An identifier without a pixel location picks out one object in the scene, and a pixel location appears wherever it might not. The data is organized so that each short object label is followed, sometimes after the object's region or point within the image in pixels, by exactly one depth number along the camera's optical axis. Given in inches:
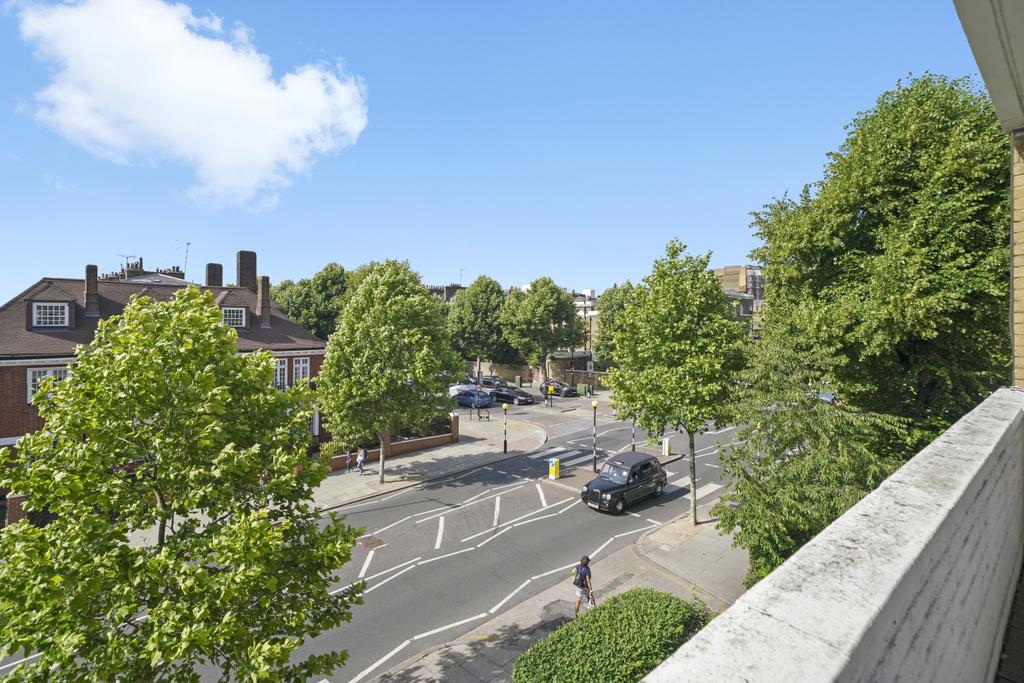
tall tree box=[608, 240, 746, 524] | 662.5
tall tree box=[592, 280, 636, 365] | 2033.7
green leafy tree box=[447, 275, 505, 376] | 2111.2
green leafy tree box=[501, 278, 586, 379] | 1978.3
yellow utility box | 947.2
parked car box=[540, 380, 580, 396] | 1952.5
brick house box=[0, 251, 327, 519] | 880.3
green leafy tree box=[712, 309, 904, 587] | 458.0
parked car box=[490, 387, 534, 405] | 1798.7
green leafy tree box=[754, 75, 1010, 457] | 525.7
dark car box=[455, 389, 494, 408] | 1642.5
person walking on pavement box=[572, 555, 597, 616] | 505.7
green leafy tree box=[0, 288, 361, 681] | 247.8
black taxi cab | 778.8
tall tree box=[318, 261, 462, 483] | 912.0
